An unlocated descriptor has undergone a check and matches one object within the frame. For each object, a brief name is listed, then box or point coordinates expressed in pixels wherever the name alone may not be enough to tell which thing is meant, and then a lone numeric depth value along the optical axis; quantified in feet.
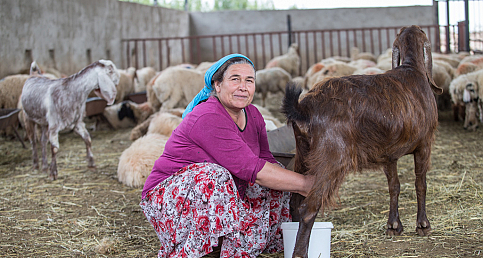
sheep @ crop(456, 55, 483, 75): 27.55
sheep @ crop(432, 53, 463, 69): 33.86
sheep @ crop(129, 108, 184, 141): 20.63
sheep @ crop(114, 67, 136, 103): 32.78
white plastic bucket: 8.11
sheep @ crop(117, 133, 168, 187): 15.88
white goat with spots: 17.04
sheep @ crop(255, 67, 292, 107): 36.40
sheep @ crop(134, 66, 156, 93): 37.04
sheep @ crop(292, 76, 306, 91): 36.47
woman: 7.91
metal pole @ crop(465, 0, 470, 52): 39.21
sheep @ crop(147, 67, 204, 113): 28.02
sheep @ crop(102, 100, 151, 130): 30.32
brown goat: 7.48
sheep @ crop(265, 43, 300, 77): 45.09
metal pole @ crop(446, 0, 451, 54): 43.35
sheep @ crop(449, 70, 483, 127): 23.04
